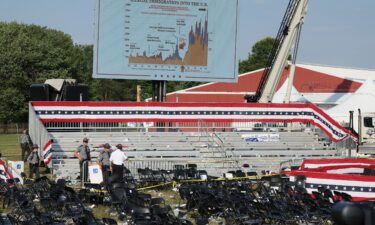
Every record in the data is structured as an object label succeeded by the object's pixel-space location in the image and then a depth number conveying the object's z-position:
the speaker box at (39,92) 30.94
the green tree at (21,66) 66.31
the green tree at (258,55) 96.56
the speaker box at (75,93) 31.50
